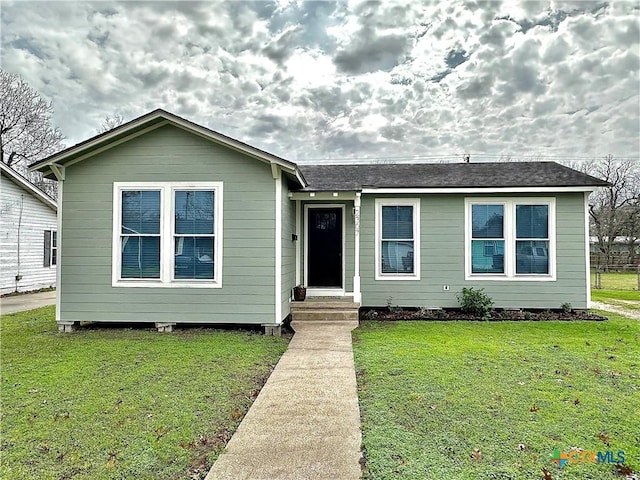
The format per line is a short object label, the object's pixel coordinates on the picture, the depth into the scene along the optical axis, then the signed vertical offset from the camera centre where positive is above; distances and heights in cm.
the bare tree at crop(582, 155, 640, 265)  2611 +321
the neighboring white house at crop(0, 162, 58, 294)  1306 +58
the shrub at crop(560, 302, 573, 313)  883 -124
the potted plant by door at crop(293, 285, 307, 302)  884 -96
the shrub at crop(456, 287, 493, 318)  870 -113
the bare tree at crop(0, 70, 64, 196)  2108 +708
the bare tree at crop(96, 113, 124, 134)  2609 +875
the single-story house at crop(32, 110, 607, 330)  704 +44
